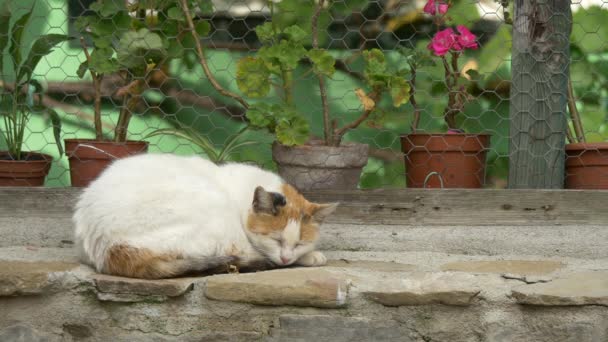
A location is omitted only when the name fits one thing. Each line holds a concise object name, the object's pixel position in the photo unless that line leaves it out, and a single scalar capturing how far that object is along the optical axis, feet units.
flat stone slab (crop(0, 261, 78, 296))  17.13
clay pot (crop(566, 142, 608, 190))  20.95
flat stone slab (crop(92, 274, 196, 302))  16.57
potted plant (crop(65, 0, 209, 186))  22.00
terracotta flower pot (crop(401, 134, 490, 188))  21.61
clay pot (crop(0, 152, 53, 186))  22.33
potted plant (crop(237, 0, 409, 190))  21.02
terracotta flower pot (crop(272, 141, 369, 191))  21.11
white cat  16.76
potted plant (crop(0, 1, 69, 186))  22.40
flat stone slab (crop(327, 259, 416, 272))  18.01
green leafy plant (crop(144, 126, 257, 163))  22.90
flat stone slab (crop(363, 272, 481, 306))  16.40
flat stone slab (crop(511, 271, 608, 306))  16.03
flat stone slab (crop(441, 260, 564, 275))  17.67
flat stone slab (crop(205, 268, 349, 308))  16.44
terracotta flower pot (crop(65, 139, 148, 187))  21.97
